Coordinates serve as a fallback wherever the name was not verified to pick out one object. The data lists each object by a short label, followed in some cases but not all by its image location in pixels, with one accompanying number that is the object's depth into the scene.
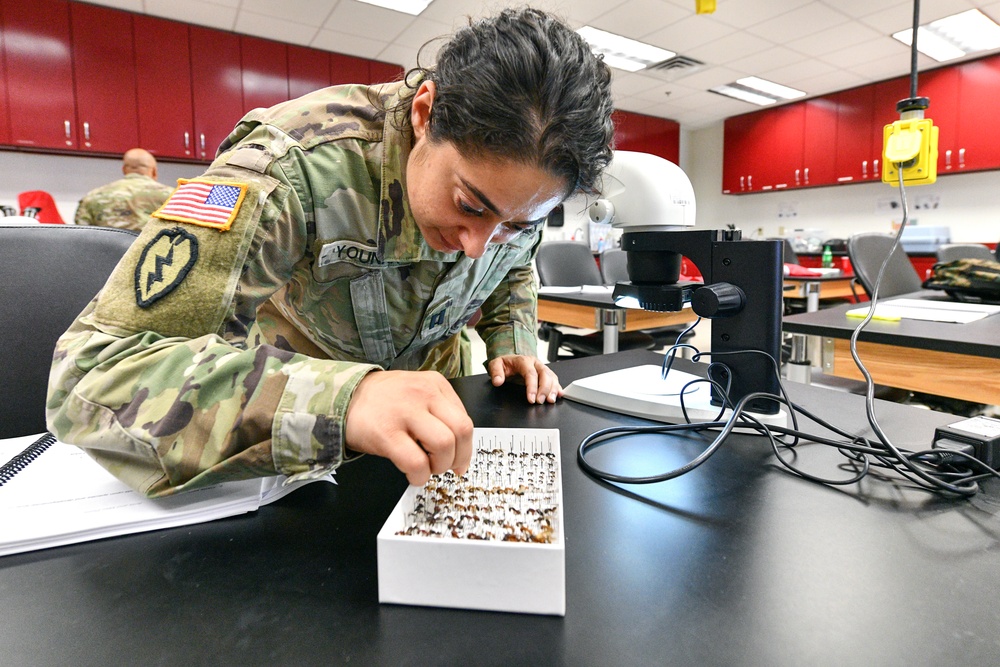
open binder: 0.45
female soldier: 0.48
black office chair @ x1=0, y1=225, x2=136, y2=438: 0.80
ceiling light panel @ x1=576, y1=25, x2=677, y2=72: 4.57
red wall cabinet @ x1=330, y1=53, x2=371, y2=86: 4.91
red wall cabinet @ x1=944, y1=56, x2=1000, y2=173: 5.10
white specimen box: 0.34
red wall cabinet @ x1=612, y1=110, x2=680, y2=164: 7.01
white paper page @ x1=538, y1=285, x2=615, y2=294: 2.64
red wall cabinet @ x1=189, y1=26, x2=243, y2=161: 4.36
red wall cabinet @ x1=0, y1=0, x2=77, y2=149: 3.78
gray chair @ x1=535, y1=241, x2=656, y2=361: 2.66
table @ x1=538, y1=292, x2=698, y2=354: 2.22
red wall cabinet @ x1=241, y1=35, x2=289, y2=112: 4.53
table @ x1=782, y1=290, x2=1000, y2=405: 1.10
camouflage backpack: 1.66
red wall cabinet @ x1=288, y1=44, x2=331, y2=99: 4.73
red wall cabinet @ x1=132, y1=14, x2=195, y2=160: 4.15
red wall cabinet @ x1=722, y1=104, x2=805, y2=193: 6.58
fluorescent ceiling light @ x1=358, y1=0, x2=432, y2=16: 3.91
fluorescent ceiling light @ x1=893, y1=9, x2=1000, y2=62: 4.33
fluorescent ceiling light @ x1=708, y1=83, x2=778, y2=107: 6.04
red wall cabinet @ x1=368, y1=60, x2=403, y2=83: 5.09
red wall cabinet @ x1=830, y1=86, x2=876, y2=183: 5.91
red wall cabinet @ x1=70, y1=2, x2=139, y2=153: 3.96
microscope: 0.71
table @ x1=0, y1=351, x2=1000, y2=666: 0.33
